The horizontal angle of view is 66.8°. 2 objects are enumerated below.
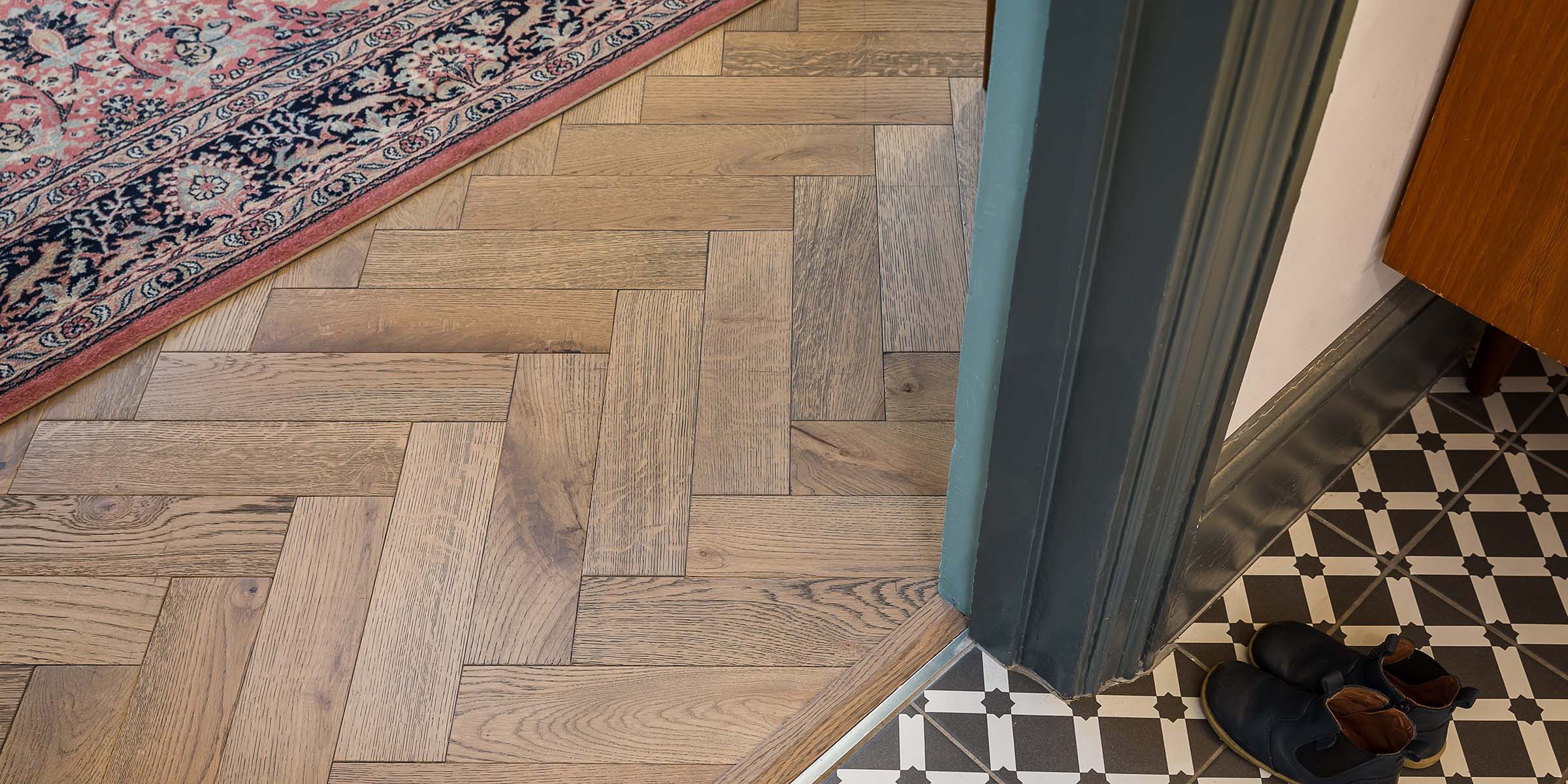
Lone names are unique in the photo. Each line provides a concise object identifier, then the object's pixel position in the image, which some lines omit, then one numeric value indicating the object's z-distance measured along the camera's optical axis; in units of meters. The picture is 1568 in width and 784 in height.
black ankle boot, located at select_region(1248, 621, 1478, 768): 1.16
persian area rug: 1.81
